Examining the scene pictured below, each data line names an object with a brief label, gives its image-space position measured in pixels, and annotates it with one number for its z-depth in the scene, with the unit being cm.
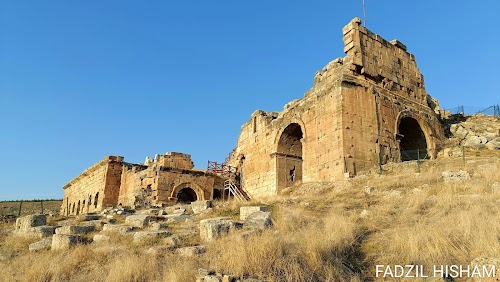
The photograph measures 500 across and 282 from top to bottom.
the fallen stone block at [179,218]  873
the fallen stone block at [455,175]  1027
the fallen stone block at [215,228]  606
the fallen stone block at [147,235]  627
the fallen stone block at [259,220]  645
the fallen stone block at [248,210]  775
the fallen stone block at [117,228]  725
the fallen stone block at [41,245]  648
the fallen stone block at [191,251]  529
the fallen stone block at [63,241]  623
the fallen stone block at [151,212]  1101
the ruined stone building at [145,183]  1952
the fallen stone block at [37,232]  761
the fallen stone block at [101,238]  657
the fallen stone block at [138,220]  807
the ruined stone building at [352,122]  1398
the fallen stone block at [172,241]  593
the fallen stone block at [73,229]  731
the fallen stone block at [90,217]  987
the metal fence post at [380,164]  1290
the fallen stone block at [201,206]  1010
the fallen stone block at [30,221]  806
